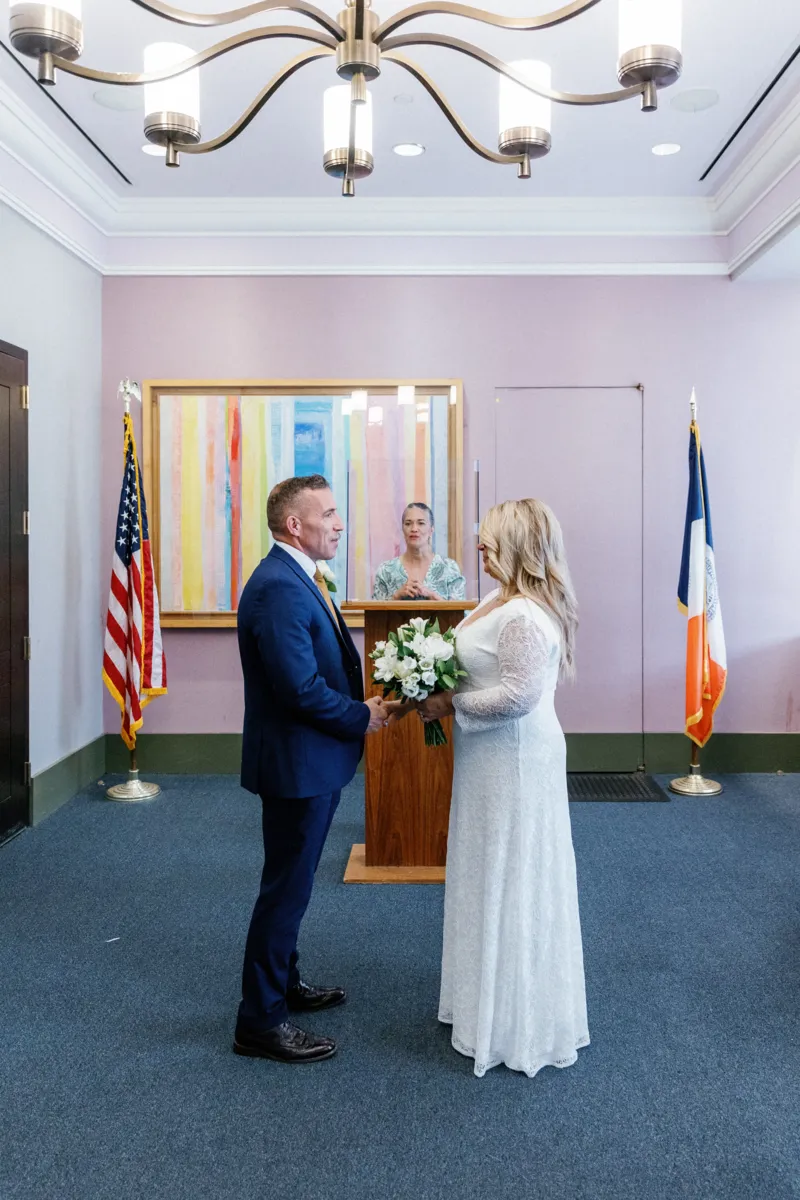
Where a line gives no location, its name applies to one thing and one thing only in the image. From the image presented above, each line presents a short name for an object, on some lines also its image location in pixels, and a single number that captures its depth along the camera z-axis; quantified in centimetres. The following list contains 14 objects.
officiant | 510
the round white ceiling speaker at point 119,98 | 437
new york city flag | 554
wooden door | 466
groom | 260
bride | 259
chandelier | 206
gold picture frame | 594
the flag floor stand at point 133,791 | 545
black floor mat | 549
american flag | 552
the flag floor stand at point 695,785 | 555
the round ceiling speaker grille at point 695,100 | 443
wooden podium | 422
